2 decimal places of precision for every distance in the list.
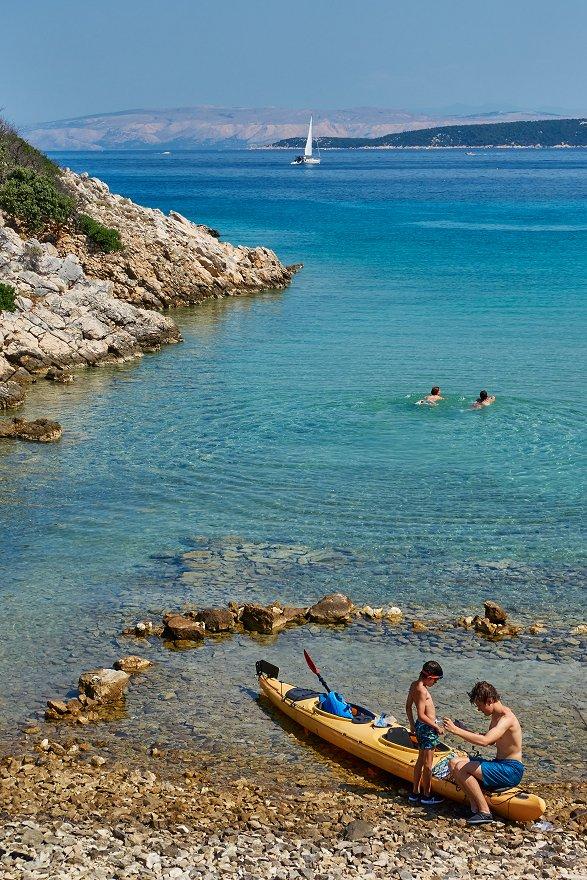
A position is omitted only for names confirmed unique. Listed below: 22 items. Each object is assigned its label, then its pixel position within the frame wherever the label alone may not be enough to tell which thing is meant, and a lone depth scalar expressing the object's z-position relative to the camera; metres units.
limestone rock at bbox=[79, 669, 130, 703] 16.58
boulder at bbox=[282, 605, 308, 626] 19.53
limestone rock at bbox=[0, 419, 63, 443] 30.20
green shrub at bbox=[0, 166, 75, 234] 48.72
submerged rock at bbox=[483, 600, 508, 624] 19.05
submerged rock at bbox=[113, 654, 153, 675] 17.70
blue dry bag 15.66
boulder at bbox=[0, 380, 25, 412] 33.72
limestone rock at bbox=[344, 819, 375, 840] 12.94
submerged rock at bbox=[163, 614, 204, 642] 18.77
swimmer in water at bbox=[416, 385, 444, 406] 33.28
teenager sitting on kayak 13.35
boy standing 13.98
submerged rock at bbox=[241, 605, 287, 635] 19.14
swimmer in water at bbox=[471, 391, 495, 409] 32.75
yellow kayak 13.31
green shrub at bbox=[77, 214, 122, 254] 50.75
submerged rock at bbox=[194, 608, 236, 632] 19.14
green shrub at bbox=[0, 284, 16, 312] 39.06
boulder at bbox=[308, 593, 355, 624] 19.41
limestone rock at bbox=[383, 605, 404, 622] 19.52
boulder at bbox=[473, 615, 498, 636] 18.91
